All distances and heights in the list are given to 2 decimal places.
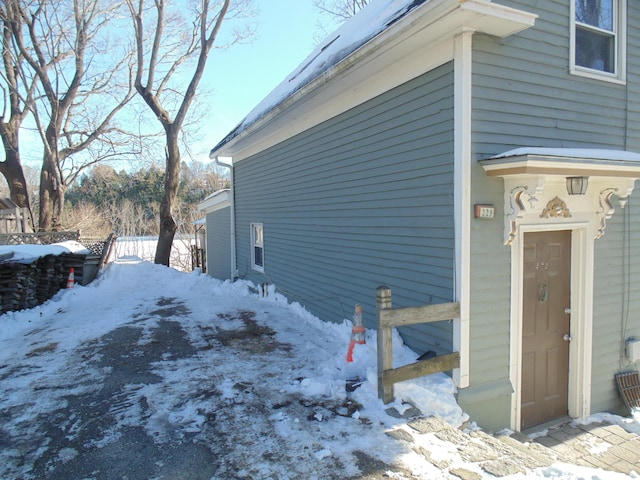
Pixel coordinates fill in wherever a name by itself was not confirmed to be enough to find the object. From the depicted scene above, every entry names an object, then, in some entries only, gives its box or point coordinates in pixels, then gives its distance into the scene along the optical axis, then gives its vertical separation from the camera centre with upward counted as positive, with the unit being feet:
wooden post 13.15 -3.91
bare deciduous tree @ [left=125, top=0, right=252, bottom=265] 55.47 +16.02
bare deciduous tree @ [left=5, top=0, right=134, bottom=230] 57.88 +22.47
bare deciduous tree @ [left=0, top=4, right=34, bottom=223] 59.00 +13.66
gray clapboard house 13.87 +1.39
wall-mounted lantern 14.44 +1.30
